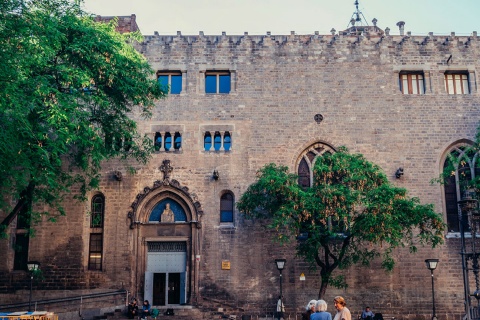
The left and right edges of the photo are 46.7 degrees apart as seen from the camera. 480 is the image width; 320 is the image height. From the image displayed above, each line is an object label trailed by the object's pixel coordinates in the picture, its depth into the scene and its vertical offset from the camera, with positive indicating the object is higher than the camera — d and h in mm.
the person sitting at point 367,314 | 24408 -2200
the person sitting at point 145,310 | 24344 -1882
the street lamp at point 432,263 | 23891 +23
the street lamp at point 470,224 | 18016 +1383
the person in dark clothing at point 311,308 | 11133 -858
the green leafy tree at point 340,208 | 22734 +2329
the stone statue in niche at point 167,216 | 28141 +2499
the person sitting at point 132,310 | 24406 -1879
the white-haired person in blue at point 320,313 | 9766 -839
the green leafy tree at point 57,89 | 17625 +6500
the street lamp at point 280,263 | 23922 +88
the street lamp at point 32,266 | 23867 +65
